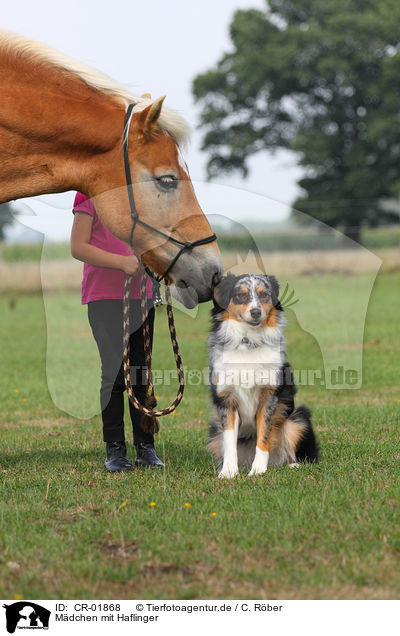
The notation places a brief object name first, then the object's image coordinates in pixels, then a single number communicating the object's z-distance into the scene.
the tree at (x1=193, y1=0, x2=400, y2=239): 43.69
